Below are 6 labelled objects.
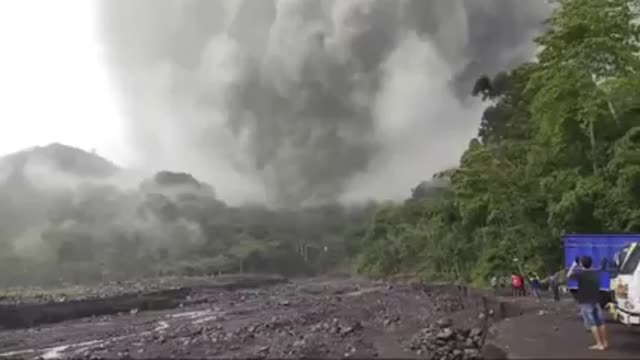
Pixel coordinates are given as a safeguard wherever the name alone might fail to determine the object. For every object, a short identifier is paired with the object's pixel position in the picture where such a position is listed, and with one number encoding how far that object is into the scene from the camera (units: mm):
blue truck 21369
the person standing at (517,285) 40438
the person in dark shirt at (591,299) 15742
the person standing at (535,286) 38434
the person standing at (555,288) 32344
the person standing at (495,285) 46588
